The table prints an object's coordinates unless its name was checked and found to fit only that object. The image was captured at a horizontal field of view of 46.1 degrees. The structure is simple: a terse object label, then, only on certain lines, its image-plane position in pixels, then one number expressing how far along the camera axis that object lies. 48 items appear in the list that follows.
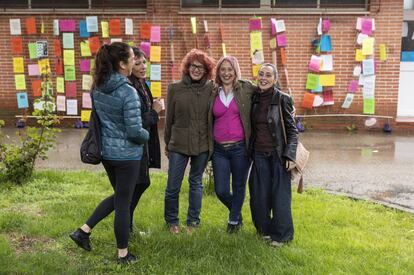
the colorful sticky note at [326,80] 10.44
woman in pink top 4.37
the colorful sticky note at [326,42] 10.32
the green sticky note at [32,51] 10.62
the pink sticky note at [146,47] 10.48
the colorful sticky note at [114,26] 10.45
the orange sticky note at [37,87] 10.77
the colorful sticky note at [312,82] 10.43
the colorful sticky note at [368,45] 10.21
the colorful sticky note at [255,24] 10.34
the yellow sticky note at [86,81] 10.70
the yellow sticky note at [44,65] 10.59
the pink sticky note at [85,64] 10.62
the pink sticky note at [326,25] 10.24
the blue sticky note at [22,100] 10.81
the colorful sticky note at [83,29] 10.49
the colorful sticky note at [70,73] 10.66
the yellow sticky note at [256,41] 10.41
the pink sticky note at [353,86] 10.45
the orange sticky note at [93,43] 10.51
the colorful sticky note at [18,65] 10.73
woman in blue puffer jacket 3.65
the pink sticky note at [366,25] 10.19
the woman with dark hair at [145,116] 4.15
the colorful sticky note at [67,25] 10.48
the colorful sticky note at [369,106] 10.49
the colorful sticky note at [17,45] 10.64
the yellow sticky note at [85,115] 10.77
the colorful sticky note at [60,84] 10.69
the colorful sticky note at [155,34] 10.43
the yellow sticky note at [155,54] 10.52
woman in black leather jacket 4.24
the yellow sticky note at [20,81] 10.79
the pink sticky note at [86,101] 10.70
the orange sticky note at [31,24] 10.55
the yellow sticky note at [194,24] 10.31
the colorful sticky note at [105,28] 10.41
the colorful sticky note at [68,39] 10.54
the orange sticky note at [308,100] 10.52
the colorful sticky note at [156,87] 10.70
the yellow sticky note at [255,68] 10.53
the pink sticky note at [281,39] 10.34
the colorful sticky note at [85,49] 10.52
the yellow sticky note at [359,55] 10.30
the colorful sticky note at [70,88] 10.73
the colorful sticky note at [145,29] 10.45
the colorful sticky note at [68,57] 10.60
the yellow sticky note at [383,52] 10.28
